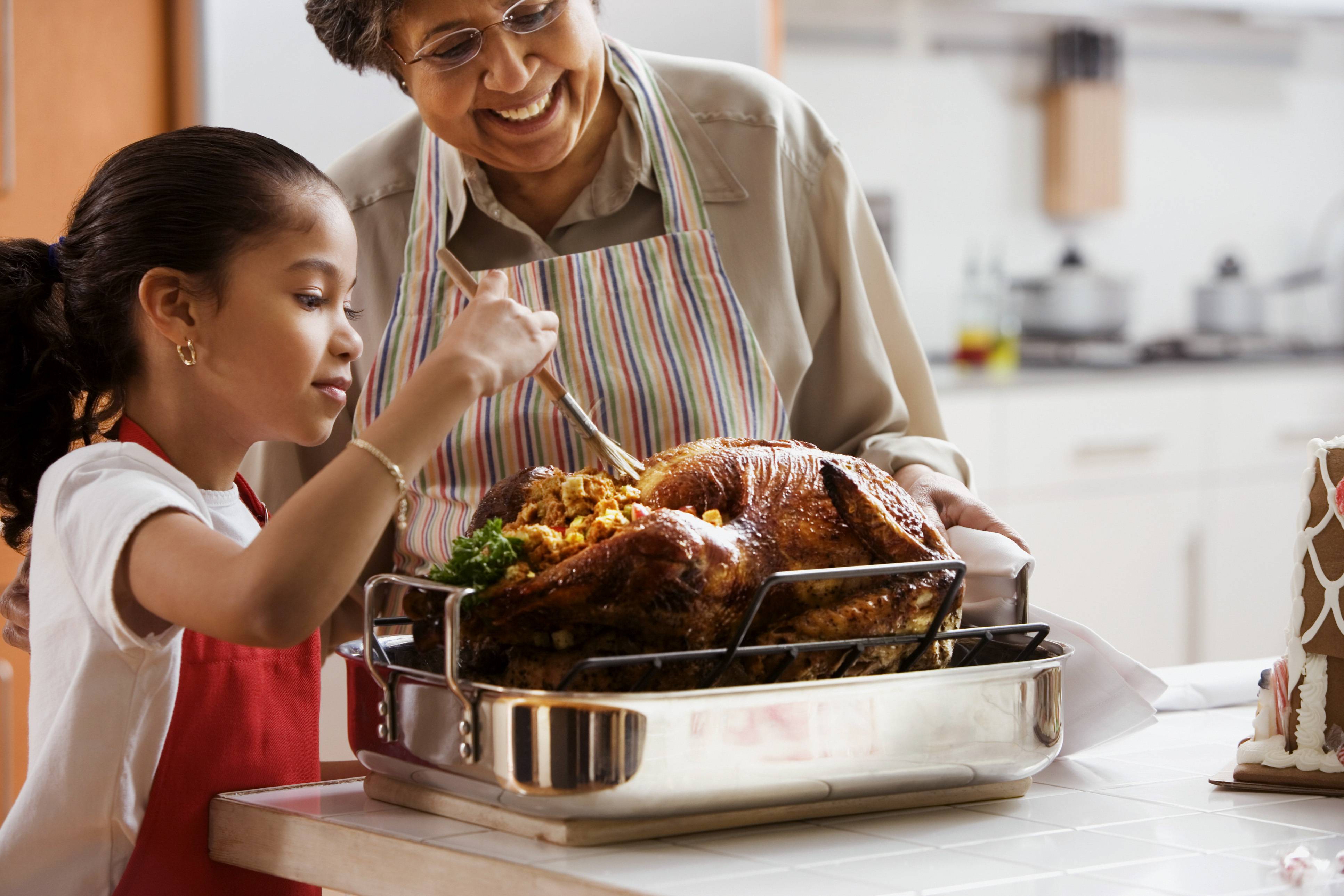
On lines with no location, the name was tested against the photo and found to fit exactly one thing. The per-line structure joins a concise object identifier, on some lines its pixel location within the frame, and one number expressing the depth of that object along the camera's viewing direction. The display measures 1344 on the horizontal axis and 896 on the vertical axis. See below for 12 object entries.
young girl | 1.93
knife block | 5.57
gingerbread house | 2.00
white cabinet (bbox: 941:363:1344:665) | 4.76
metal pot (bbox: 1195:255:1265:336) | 5.88
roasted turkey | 1.91
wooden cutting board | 1.88
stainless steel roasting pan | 1.86
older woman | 2.35
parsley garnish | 1.92
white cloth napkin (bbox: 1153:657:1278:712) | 2.24
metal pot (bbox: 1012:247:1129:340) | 5.51
